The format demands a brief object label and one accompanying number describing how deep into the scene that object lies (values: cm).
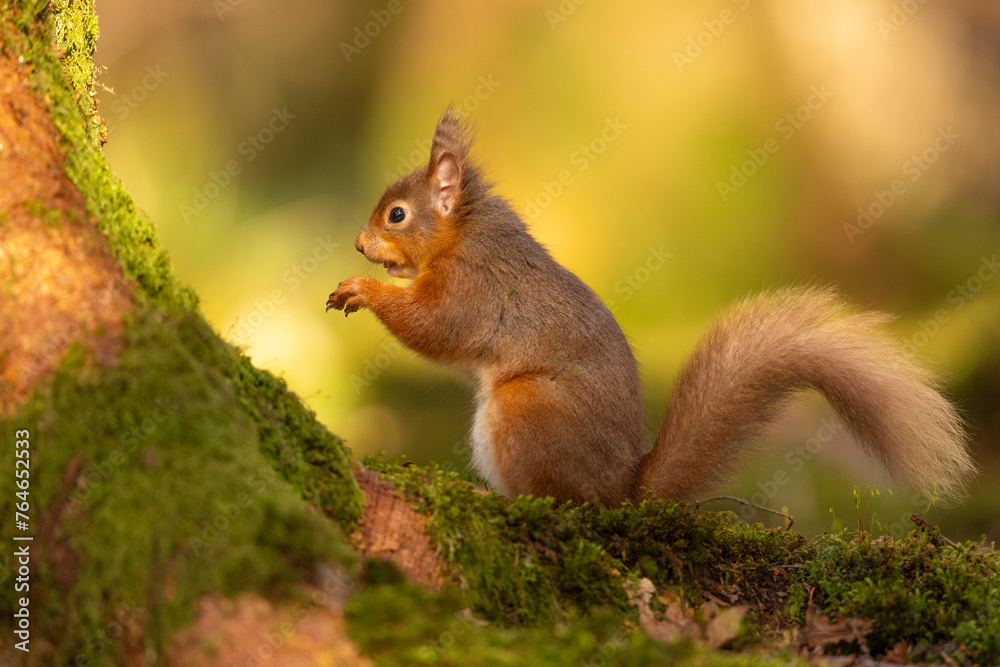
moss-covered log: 479
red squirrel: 692
